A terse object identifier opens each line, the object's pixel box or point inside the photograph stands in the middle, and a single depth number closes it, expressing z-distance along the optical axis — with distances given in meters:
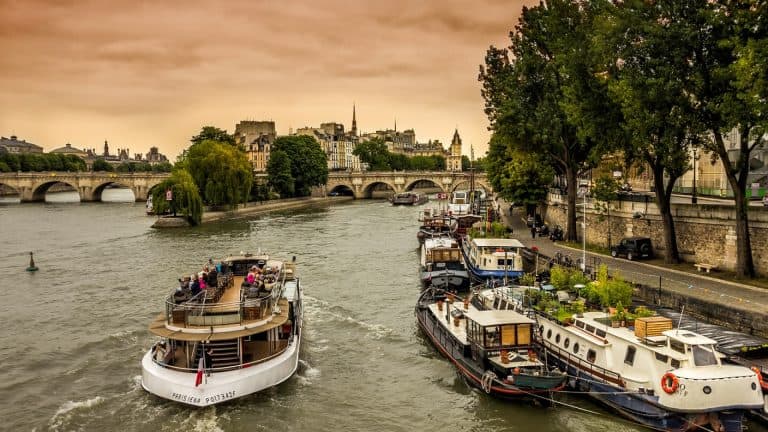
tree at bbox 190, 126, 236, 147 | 96.31
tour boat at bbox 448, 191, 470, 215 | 60.26
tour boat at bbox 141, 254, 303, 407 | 17.20
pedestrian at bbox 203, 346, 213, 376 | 18.06
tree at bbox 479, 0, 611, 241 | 30.95
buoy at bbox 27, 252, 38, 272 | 38.96
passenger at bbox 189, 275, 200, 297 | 20.24
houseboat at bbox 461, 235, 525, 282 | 31.75
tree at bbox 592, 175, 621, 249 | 34.38
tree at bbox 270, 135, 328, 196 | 102.69
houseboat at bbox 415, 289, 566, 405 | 17.47
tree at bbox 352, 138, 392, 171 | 168.61
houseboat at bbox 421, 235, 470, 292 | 30.23
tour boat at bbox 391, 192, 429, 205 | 99.44
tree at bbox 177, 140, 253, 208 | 73.06
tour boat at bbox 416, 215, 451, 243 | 48.16
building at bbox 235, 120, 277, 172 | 148.62
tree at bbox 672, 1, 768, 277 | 20.89
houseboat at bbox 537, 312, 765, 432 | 14.57
